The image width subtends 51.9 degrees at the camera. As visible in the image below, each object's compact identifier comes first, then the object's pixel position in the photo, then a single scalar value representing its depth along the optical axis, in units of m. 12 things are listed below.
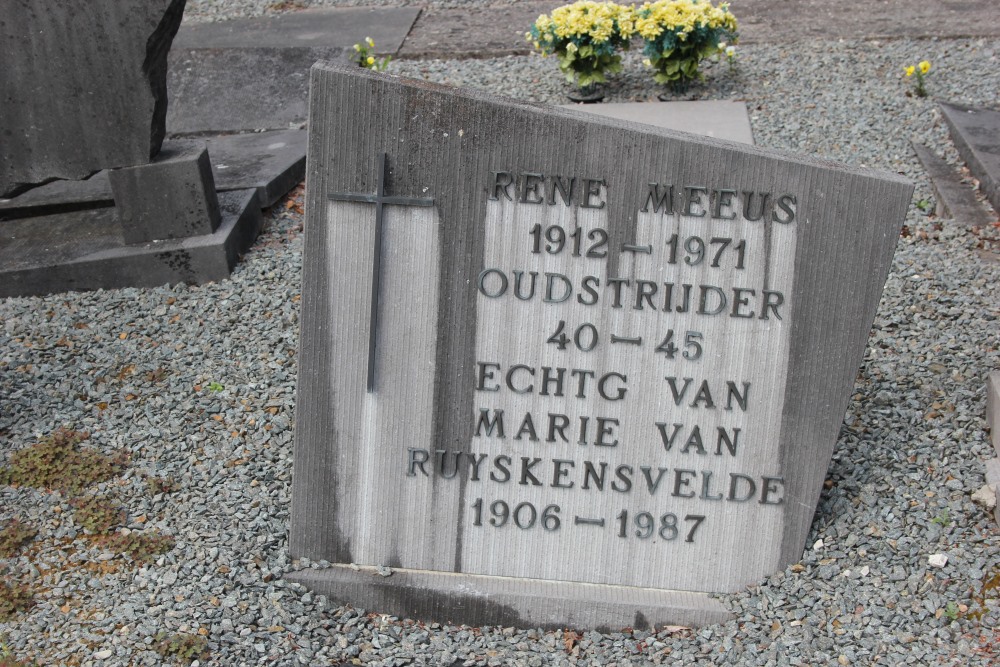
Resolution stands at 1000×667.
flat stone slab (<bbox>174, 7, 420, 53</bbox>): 8.71
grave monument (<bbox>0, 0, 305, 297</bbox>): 4.90
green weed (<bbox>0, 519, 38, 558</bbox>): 3.63
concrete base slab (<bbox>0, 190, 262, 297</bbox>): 5.31
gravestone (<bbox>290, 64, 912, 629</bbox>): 3.15
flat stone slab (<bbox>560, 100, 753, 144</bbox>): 6.68
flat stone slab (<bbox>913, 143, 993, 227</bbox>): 5.62
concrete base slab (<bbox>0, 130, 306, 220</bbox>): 5.92
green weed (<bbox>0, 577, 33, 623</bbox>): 3.36
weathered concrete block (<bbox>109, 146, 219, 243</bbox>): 5.21
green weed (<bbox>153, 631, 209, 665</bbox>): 3.20
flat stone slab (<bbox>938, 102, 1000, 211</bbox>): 5.79
